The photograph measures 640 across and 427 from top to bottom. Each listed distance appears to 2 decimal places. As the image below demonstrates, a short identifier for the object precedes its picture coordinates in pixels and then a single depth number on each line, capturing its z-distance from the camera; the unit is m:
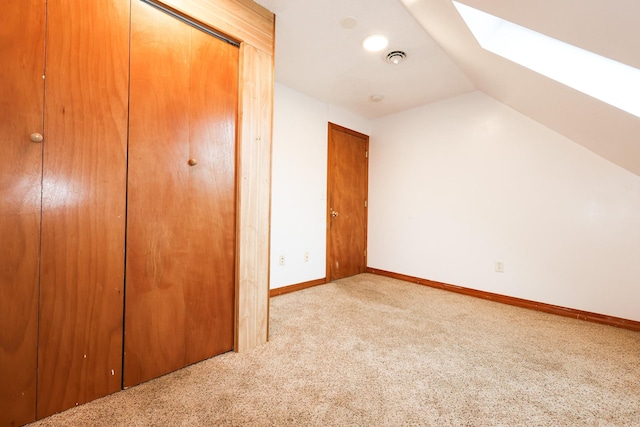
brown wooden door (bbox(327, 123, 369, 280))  3.45
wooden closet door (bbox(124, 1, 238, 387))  1.30
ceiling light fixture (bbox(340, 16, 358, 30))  1.85
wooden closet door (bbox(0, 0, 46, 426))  0.99
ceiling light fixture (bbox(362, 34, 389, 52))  2.04
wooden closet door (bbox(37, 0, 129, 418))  1.08
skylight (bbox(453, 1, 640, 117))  1.51
